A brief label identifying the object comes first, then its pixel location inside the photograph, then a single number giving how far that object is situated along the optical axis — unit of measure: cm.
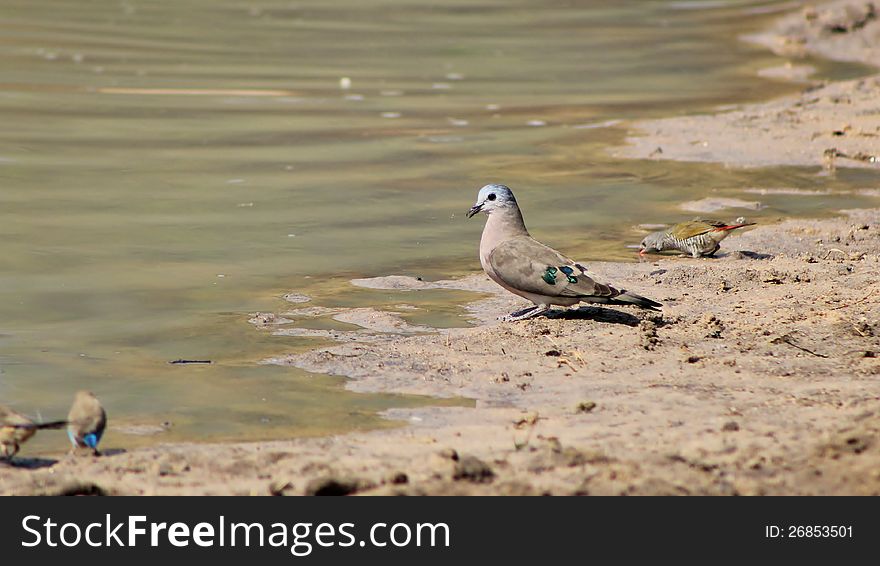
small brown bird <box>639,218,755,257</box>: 1992
